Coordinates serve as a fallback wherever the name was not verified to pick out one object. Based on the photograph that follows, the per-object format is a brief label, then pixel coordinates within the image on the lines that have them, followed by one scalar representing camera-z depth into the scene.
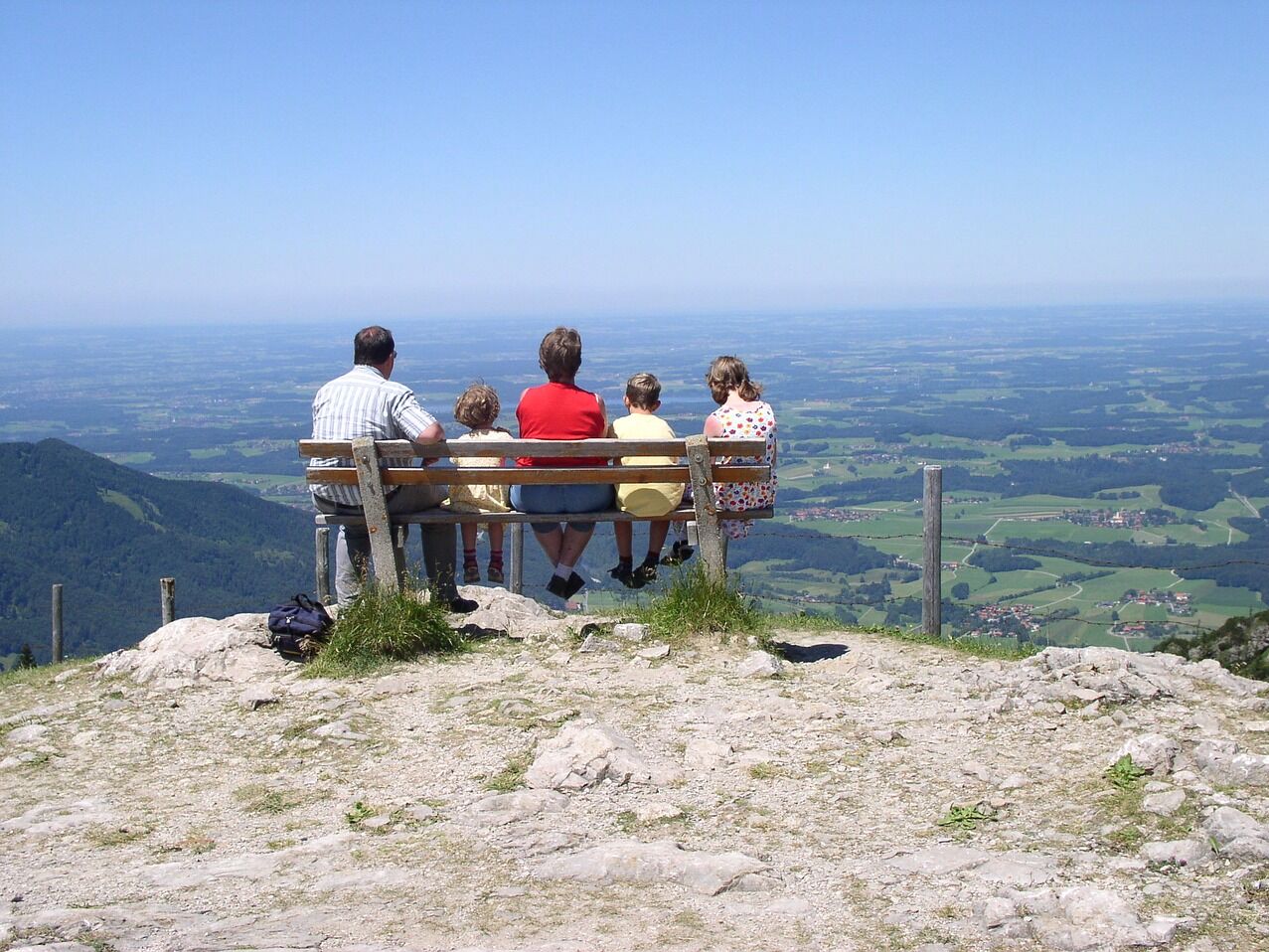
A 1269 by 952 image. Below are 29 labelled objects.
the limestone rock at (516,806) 4.62
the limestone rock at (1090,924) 3.39
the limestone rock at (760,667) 6.57
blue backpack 7.24
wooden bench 7.29
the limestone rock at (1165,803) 4.28
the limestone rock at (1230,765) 4.49
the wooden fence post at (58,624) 15.91
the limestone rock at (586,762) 4.96
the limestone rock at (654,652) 6.94
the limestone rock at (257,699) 6.49
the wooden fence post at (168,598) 12.30
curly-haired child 8.20
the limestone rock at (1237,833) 3.84
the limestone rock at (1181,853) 3.87
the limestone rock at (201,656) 7.17
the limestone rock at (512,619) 7.84
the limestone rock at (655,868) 3.98
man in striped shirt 7.60
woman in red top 7.78
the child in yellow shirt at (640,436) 8.10
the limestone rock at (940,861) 4.00
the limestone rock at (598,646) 7.17
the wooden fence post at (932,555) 9.30
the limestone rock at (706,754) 5.16
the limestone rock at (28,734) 6.23
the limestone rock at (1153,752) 4.71
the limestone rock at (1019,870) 3.83
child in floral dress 8.09
